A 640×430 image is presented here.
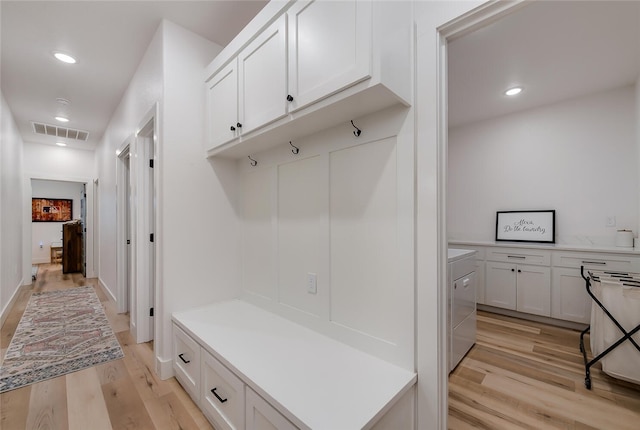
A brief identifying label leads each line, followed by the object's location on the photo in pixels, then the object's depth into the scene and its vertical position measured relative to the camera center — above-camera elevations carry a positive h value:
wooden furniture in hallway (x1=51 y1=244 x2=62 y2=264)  7.63 -1.07
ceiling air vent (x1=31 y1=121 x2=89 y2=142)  4.58 +1.49
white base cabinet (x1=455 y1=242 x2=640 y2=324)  2.88 -0.74
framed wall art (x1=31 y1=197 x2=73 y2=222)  7.68 +0.17
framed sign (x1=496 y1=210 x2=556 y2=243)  3.43 -0.15
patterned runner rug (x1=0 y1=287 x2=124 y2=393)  2.20 -1.25
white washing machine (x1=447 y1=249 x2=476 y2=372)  2.09 -0.74
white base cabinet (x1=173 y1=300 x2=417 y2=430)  1.08 -0.75
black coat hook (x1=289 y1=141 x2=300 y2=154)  1.87 +0.45
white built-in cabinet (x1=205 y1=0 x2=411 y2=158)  1.13 +0.72
